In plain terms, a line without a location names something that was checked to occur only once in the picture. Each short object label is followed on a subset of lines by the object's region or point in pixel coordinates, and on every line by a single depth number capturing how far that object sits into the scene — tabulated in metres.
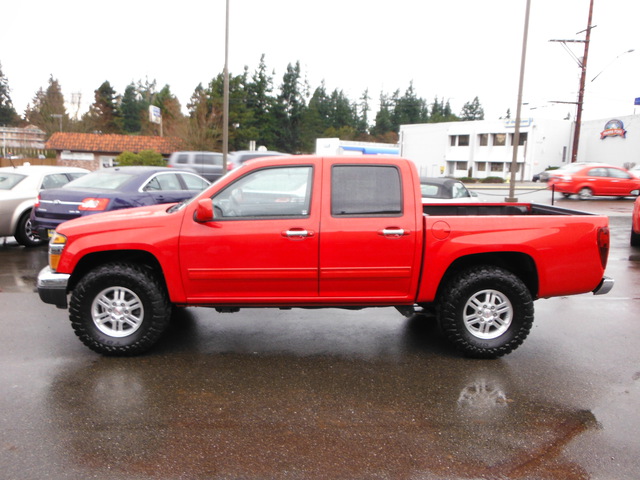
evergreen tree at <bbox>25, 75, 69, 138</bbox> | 66.50
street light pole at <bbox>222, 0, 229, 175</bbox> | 15.97
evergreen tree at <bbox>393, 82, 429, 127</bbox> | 106.12
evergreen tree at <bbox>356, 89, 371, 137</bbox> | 112.12
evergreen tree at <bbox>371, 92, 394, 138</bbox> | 103.88
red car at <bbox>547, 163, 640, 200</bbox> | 23.11
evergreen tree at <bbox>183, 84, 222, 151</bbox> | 45.53
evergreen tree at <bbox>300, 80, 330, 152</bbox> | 68.06
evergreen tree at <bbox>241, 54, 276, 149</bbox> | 62.77
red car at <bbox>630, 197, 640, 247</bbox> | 11.33
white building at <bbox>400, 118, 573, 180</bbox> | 54.56
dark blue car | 9.23
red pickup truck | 4.83
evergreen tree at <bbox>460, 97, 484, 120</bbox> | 121.28
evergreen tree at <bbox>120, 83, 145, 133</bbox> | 92.91
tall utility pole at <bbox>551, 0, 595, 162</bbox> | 32.44
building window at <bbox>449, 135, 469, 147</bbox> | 62.62
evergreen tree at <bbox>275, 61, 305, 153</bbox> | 66.94
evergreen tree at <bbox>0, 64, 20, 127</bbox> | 99.31
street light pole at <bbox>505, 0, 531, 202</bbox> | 16.70
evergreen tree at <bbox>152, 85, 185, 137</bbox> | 52.59
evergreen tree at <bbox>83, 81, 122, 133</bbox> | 89.38
